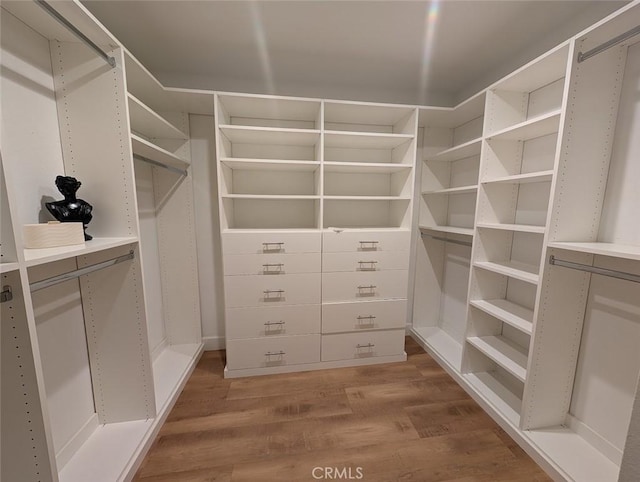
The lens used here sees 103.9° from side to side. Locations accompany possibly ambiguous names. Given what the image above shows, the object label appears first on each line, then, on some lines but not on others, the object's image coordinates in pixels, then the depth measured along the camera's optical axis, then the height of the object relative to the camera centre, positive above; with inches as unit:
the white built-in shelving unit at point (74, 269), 30.2 -10.9
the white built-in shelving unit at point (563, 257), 47.4 -10.1
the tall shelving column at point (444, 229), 87.0 -6.7
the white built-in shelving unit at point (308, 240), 74.9 -9.4
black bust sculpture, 42.9 +0.1
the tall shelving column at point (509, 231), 60.8 -5.6
